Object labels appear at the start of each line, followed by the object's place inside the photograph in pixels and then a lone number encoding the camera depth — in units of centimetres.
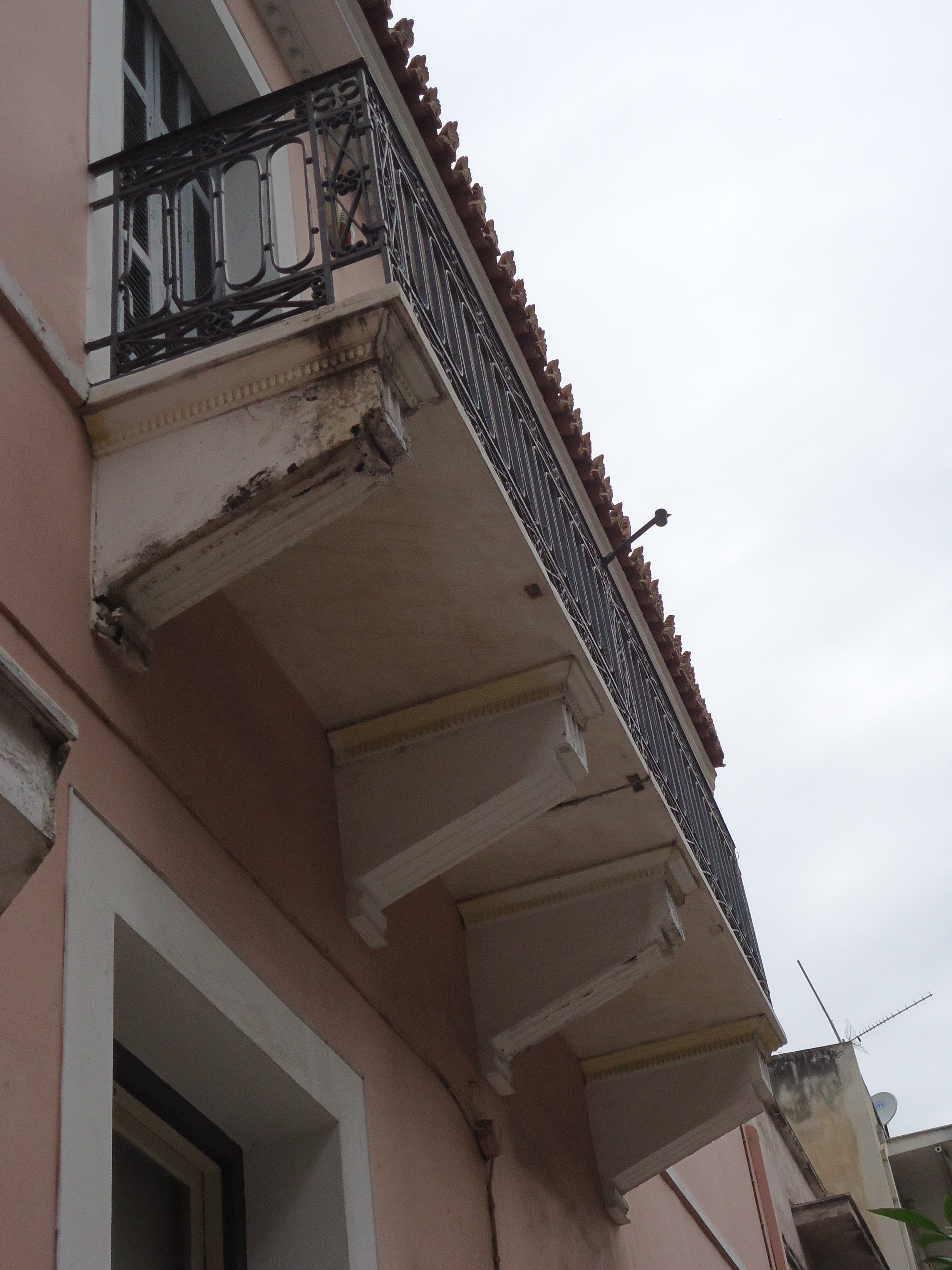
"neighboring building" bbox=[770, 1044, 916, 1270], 2006
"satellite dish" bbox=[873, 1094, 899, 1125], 2466
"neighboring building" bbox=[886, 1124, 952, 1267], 2364
